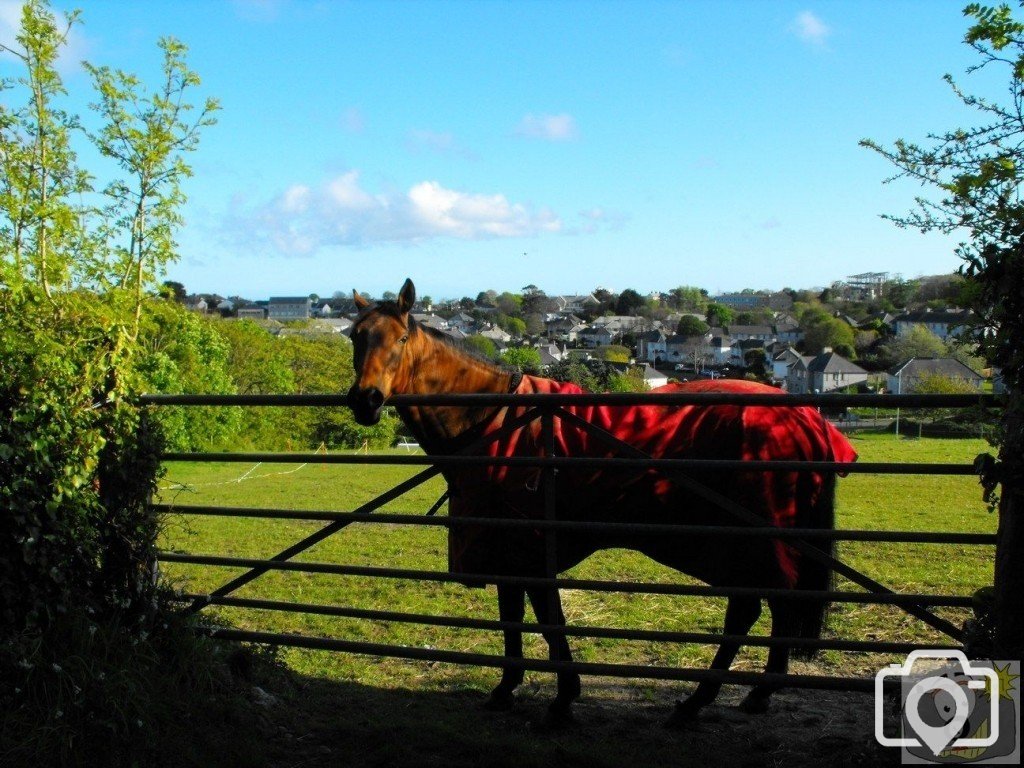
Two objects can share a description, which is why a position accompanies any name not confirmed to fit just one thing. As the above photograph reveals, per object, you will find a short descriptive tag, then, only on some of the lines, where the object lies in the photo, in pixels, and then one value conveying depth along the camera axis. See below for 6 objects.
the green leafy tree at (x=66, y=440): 3.88
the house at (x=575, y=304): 166.59
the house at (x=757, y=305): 185.48
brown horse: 4.77
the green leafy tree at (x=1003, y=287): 3.25
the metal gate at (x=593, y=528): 3.92
